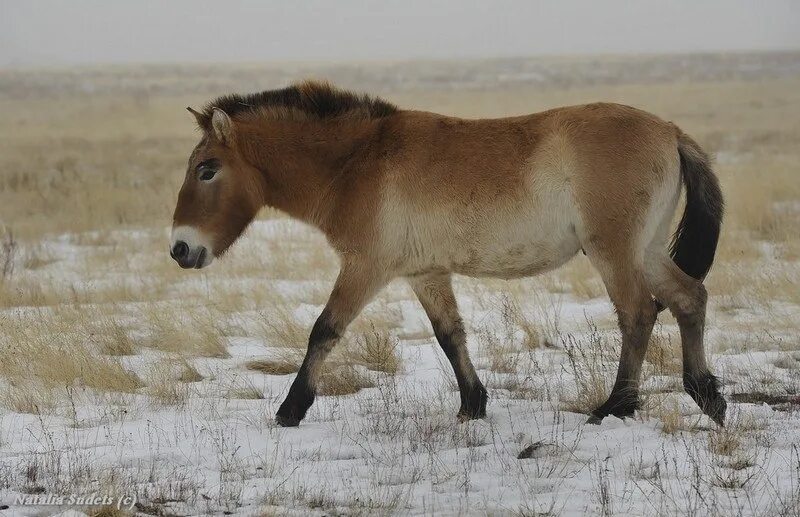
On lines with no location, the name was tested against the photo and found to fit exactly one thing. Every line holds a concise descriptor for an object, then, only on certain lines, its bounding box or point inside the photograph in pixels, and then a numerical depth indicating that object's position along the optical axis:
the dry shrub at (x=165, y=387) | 12.17
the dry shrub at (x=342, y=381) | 12.98
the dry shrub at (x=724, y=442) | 9.41
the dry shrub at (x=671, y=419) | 10.30
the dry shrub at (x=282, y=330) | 15.54
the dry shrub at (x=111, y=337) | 15.19
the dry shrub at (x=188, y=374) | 13.61
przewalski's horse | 11.00
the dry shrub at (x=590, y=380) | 11.67
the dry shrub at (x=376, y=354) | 14.01
